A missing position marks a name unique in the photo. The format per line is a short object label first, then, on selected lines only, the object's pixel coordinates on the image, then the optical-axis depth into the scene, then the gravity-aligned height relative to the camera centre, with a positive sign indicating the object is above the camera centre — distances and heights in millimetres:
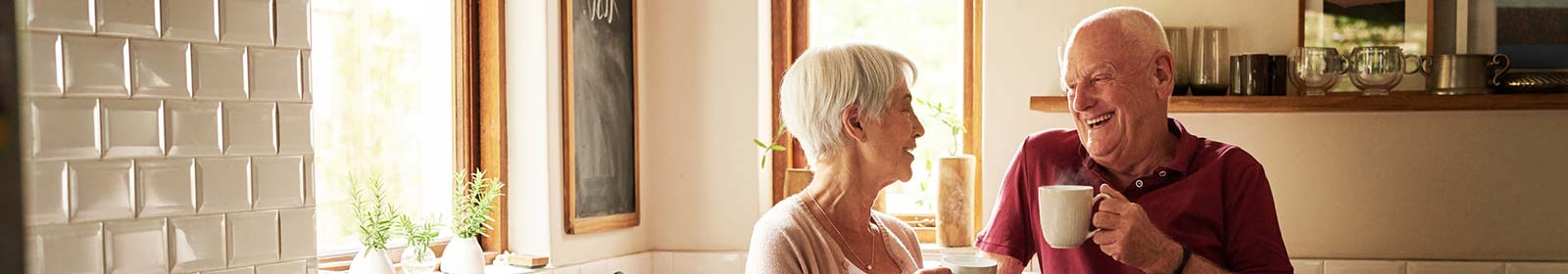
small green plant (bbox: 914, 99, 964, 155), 3396 -19
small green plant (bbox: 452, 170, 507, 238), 2836 -212
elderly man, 2043 -92
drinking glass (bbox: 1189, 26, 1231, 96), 2961 +118
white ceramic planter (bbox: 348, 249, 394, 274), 2543 -309
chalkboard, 3090 +1
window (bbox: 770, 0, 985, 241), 3488 +187
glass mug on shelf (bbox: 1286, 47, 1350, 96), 2873 +94
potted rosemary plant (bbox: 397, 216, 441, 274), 2723 -298
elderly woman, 1830 -63
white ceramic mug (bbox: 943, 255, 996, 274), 1655 -211
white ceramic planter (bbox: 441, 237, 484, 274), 2805 -328
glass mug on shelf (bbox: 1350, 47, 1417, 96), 2834 +97
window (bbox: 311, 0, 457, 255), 2621 +24
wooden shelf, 2773 +14
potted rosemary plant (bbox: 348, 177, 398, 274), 2555 -230
